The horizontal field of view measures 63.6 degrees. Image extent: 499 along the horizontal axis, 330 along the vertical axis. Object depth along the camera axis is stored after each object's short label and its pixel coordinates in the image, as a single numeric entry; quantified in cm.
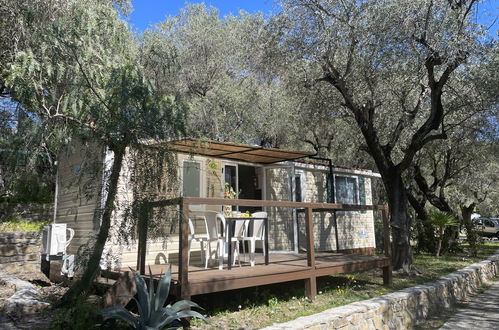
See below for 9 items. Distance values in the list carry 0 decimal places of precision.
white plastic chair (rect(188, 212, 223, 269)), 645
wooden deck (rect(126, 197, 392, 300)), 495
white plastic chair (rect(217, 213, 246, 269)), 657
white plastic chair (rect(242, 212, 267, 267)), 683
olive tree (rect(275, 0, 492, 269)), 824
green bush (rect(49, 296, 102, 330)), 440
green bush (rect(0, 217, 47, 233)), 969
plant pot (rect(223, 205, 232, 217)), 810
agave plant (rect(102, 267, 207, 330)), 420
